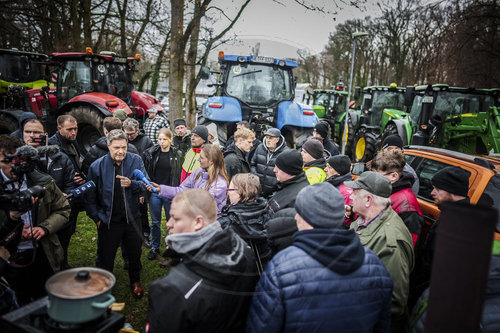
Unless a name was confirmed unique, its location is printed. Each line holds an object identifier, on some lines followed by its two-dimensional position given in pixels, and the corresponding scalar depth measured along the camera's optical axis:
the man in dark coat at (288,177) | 2.81
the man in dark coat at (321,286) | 1.44
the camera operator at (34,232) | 2.44
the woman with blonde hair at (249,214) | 2.39
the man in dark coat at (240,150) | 3.94
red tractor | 7.25
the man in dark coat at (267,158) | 4.12
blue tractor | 6.84
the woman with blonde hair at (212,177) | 3.16
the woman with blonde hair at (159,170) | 4.34
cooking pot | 1.39
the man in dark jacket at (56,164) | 3.07
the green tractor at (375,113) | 10.38
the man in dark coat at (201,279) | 1.44
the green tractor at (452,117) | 7.14
